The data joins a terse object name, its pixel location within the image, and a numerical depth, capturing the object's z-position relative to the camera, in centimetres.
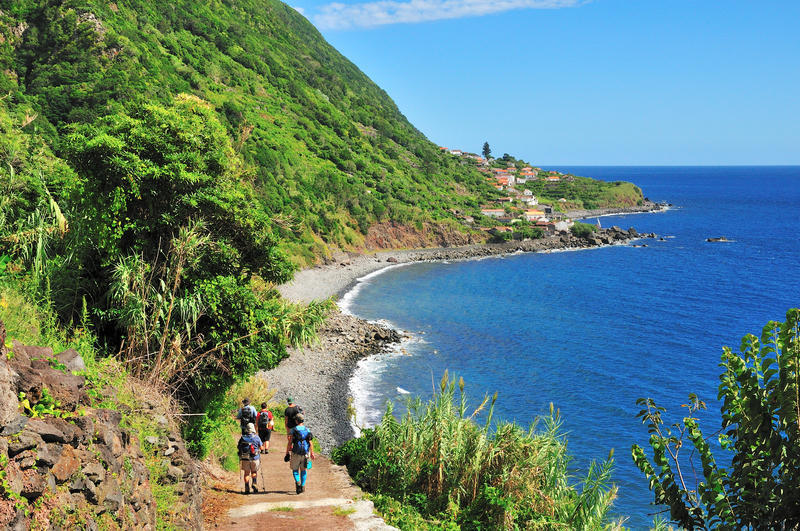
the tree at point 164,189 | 1438
